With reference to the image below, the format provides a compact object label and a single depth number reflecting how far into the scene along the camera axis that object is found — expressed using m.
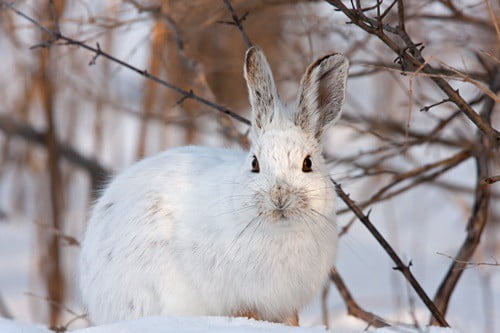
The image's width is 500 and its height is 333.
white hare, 5.17
